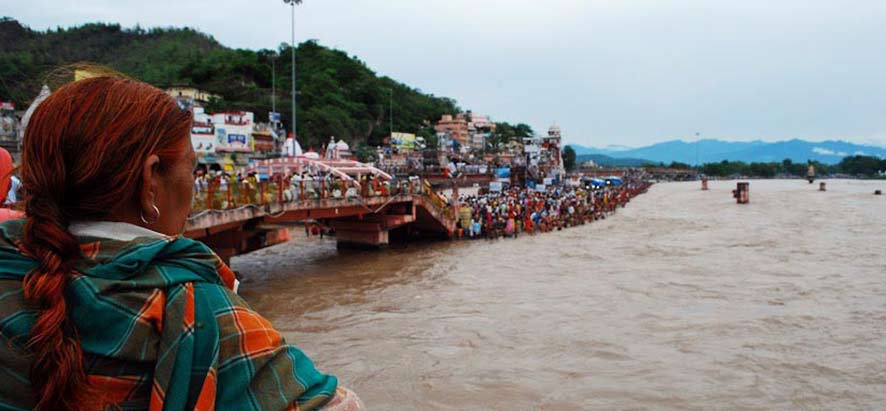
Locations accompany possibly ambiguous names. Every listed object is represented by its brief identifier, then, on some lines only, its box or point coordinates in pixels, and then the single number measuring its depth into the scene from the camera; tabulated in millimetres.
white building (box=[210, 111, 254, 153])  41344
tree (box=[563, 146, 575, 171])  127188
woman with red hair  974
